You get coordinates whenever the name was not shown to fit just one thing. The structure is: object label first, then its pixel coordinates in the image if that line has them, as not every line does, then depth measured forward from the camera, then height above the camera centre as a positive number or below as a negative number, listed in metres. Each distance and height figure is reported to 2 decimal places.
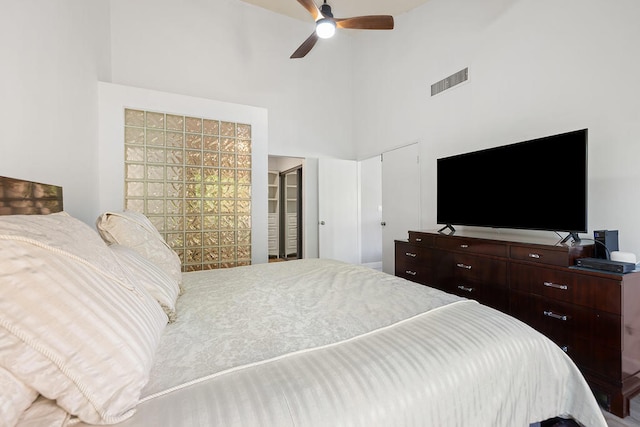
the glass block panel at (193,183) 2.98 +0.33
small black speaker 1.76 -0.21
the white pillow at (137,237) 1.29 -0.13
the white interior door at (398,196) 3.78 +0.20
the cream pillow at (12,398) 0.48 -0.34
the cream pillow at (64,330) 0.52 -0.24
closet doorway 6.31 -0.03
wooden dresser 1.55 -0.59
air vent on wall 3.08 +1.51
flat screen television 1.93 +0.20
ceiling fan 2.46 +1.79
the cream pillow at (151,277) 1.01 -0.26
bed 0.54 -0.41
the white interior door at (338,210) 4.65 +0.01
